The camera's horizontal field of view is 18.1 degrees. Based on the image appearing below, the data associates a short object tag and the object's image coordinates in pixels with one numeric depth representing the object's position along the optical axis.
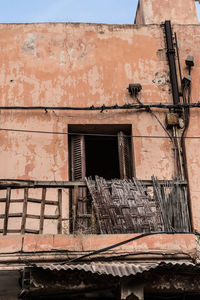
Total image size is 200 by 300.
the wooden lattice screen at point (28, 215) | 9.49
